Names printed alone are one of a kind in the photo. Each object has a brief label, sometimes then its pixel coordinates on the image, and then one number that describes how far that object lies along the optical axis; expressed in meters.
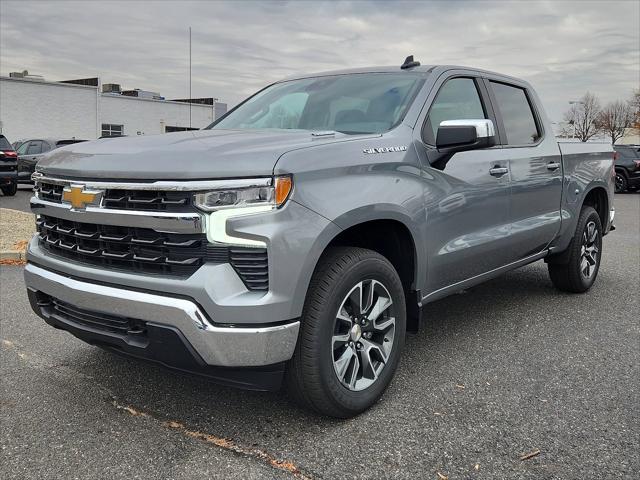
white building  33.06
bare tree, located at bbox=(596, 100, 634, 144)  70.38
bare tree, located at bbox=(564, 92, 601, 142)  71.25
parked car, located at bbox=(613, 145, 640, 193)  20.77
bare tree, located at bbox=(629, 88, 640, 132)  58.14
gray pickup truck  2.57
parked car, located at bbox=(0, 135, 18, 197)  15.85
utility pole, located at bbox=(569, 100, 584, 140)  69.40
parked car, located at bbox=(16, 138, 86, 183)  17.80
